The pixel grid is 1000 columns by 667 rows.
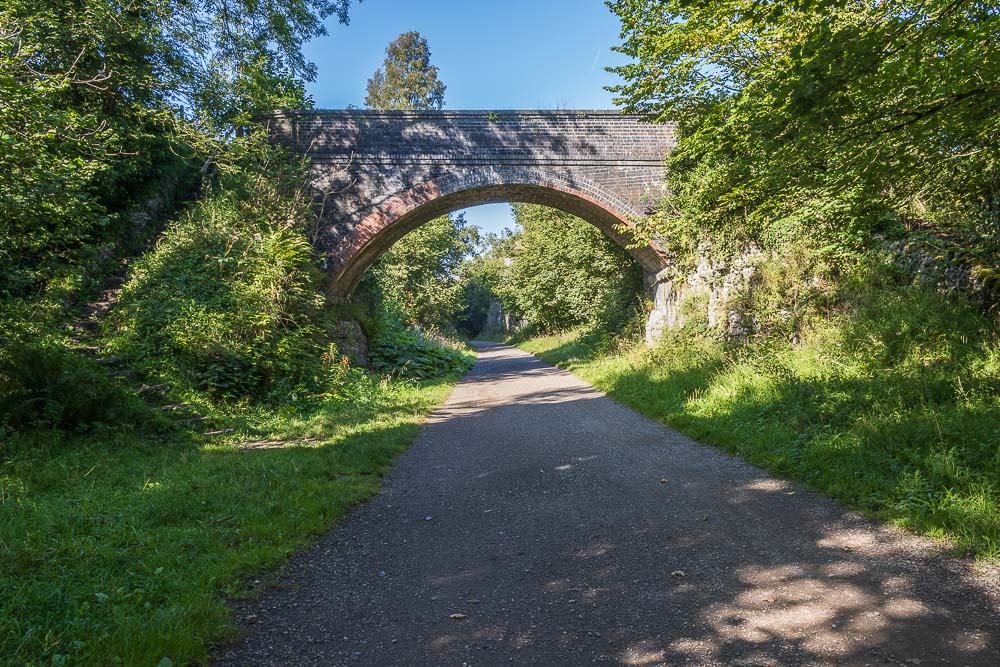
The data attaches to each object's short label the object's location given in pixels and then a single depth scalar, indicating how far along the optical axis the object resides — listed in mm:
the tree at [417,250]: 26156
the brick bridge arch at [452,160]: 12930
